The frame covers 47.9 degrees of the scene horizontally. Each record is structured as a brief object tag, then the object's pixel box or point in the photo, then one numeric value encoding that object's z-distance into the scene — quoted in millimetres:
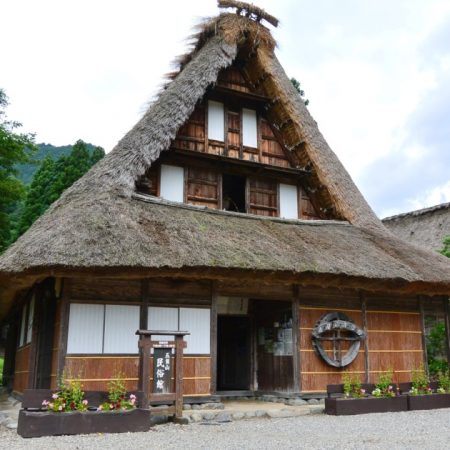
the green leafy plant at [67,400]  7418
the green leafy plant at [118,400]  7691
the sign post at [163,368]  8141
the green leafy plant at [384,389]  9898
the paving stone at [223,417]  8907
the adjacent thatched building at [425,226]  21888
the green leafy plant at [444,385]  10773
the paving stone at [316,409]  9875
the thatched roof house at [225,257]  9289
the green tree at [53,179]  26859
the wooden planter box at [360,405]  9414
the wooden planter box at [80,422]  7125
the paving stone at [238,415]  9209
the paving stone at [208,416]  8961
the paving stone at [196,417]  8820
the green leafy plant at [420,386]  10438
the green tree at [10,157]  19312
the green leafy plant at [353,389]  9703
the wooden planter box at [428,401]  10094
